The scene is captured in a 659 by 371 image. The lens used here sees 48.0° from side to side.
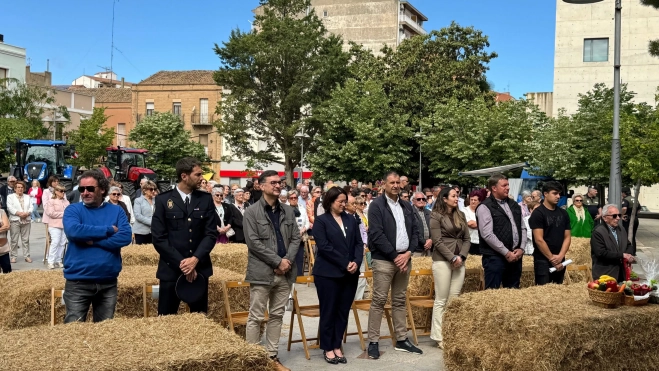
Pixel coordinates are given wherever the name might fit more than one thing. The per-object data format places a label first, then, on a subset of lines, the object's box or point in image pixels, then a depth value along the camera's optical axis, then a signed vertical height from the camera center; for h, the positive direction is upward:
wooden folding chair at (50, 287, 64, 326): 7.78 -1.42
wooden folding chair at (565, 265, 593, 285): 10.88 -1.32
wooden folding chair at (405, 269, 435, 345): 9.47 -1.63
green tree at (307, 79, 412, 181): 43.81 +2.47
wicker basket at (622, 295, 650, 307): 7.21 -1.14
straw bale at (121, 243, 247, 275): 11.09 -1.27
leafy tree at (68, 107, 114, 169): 48.56 +2.02
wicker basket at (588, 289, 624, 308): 7.02 -1.10
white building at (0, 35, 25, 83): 59.17 +8.79
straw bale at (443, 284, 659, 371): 6.35 -1.38
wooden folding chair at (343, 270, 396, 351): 8.99 -1.73
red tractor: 35.94 +0.36
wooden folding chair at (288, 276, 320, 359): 8.56 -1.66
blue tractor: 35.94 +0.64
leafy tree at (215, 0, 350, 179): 50.47 +6.84
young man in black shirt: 9.47 -0.66
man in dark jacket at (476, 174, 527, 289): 9.23 -0.69
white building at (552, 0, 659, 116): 48.31 +8.98
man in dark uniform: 7.15 -0.58
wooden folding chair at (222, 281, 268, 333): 8.30 -1.58
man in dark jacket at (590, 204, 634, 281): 9.03 -0.78
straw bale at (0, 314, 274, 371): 4.64 -1.19
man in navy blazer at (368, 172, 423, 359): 8.61 -0.87
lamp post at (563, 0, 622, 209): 16.72 +1.00
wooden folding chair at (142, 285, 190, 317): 8.11 -1.41
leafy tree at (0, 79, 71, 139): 50.16 +4.47
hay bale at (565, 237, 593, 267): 13.41 -1.26
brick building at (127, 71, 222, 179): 71.12 +6.84
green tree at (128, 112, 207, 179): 60.75 +2.88
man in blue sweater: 6.77 -0.73
